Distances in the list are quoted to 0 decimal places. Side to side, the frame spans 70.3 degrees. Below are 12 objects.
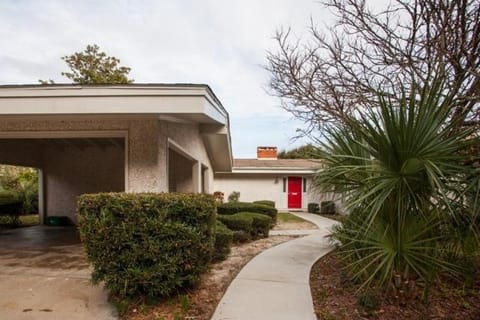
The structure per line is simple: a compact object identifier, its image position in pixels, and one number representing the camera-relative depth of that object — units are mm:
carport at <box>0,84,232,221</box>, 5316
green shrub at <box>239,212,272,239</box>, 9930
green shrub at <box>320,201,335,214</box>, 19094
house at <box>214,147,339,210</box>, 21578
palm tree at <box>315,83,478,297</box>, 3721
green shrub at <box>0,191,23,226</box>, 12883
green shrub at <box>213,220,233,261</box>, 6781
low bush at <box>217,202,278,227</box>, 11945
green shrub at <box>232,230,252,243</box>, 9164
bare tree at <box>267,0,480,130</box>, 5457
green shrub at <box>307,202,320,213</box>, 20188
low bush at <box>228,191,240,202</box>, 21297
